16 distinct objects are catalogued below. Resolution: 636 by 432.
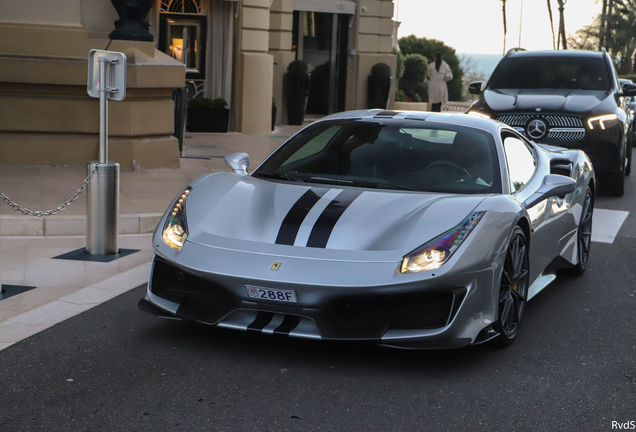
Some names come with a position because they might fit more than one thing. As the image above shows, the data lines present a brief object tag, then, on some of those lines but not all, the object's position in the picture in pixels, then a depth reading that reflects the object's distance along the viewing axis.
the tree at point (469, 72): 44.47
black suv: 10.45
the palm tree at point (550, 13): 72.31
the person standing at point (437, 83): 25.86
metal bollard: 6.67
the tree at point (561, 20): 64.21
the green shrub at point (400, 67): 30.91
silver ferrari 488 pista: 4.08
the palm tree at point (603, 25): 71.50
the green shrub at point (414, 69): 32.16
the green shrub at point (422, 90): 32.38
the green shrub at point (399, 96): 28.40
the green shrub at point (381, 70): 23.98
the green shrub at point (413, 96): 30.95
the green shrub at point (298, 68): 21.16
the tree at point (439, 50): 37.69
